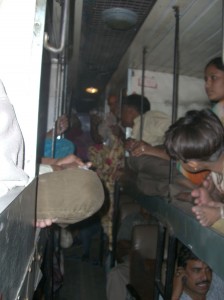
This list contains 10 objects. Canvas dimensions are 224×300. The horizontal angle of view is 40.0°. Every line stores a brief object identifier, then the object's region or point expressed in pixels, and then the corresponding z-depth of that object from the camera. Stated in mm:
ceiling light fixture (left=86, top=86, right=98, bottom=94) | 6181
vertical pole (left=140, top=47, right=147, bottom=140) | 3334
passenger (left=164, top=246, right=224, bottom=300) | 2396
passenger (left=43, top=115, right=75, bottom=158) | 2434
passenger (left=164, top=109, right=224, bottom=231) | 1726
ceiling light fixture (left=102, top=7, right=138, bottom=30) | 2553
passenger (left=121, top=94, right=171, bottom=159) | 2637
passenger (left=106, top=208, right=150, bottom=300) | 2965
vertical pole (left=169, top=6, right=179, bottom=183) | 2346
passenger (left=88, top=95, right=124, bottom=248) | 4445
